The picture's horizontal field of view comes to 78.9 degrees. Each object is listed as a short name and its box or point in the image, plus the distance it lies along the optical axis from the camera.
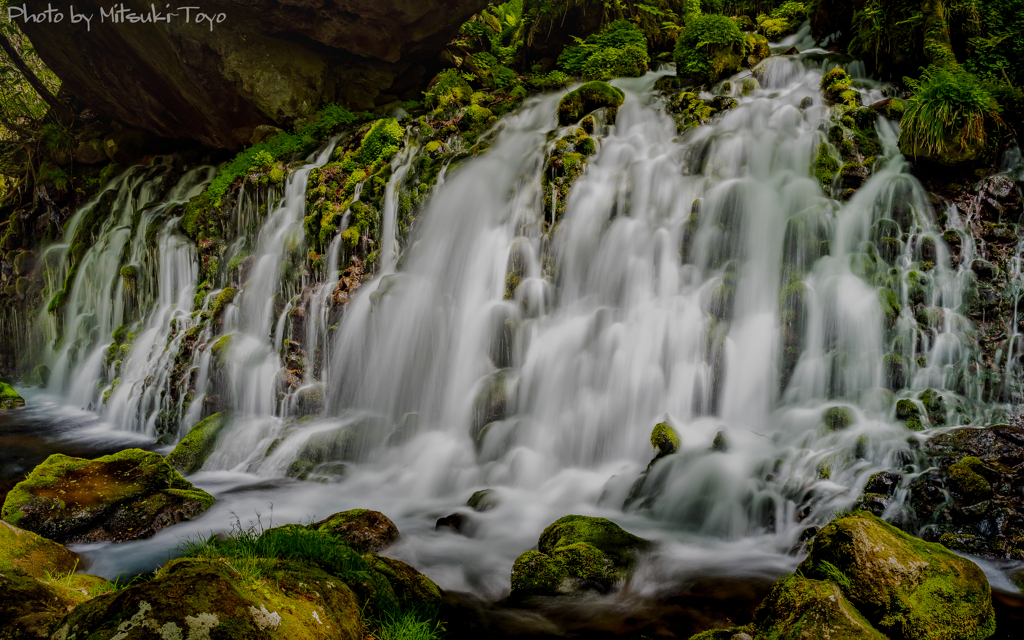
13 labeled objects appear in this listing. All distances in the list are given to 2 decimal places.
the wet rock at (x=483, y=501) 6.73
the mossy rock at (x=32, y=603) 2.73
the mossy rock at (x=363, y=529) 5.29
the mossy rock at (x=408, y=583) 4.07
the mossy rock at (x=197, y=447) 8.91
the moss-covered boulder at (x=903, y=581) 3.49
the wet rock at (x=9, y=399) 14.05
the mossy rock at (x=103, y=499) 5.87
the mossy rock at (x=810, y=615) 3.20
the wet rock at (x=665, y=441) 6.83
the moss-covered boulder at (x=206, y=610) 2.36
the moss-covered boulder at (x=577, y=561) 4.69
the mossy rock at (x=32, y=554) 4.14
